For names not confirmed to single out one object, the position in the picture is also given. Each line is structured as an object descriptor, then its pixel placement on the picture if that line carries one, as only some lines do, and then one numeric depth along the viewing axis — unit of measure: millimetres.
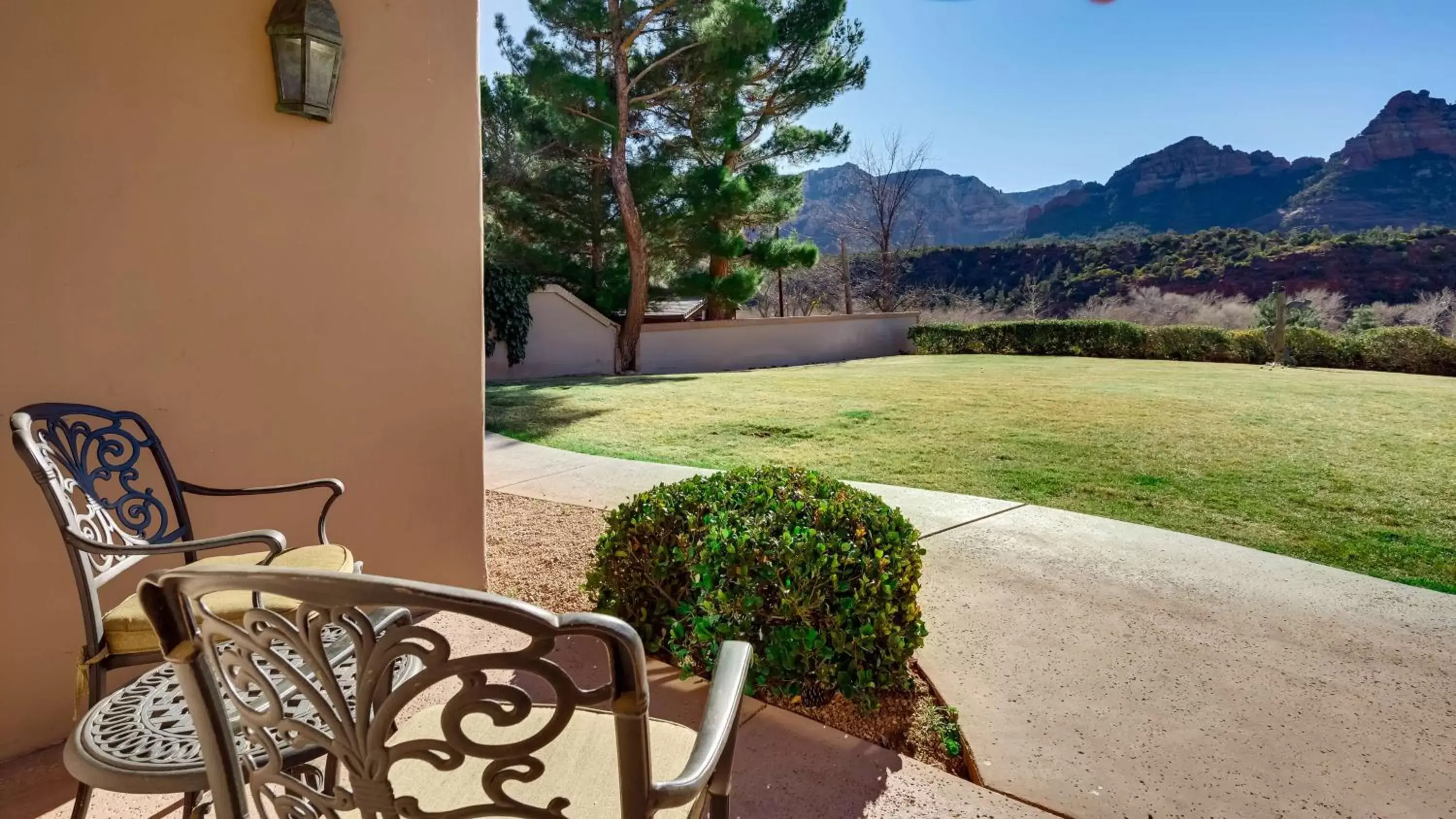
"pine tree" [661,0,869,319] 14656
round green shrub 1972
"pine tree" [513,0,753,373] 13156
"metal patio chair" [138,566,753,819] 707
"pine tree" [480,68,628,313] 14594
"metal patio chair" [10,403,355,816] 1520
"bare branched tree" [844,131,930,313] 25547
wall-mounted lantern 2176
